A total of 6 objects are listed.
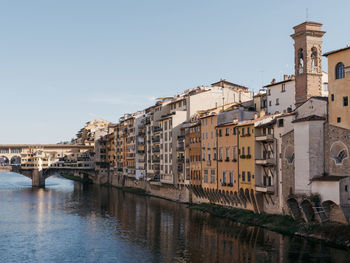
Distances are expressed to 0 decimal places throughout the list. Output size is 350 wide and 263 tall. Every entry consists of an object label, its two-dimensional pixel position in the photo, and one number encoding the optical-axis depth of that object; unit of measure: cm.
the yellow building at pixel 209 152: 6806
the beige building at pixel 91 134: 15450
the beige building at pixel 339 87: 4541
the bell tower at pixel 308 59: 5691
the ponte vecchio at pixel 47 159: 13788
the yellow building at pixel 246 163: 5744
